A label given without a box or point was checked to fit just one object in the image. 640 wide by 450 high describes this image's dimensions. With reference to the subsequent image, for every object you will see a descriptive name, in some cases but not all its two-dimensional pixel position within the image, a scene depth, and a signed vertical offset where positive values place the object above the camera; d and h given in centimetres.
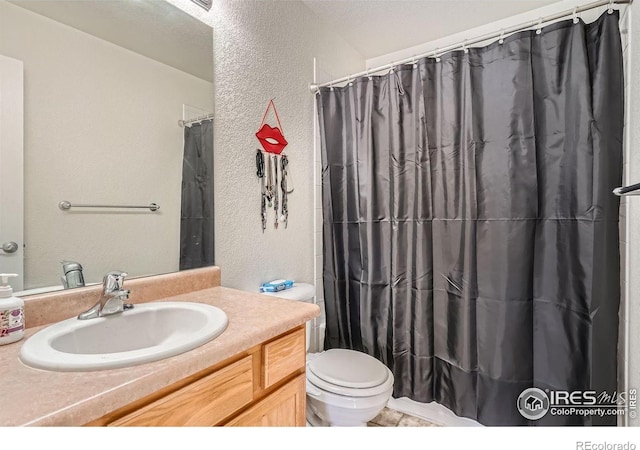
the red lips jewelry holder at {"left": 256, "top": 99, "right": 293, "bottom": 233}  160 +27
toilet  131 -71
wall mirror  89 +31
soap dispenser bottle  73 -22
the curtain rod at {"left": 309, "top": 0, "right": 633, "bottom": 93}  120 +83
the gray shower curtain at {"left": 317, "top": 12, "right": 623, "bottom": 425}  124 +2
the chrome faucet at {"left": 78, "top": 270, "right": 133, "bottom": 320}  91 -22
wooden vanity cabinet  64 -41
